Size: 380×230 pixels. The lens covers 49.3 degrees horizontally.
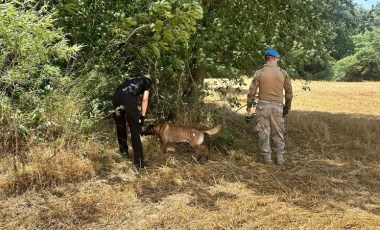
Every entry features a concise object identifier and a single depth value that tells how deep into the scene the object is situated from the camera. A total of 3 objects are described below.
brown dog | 6.81
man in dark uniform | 6.05
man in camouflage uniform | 6.90
